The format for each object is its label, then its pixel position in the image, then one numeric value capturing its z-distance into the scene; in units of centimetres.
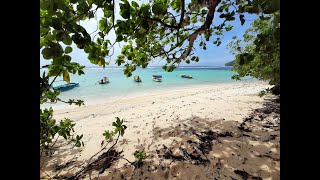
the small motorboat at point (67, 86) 1735
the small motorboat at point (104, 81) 2383
